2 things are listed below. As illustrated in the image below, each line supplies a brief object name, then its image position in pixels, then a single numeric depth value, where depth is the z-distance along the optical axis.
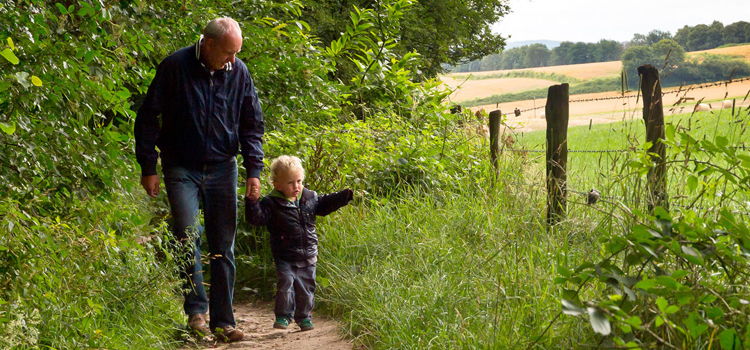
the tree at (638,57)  75.56
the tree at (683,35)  74.81
